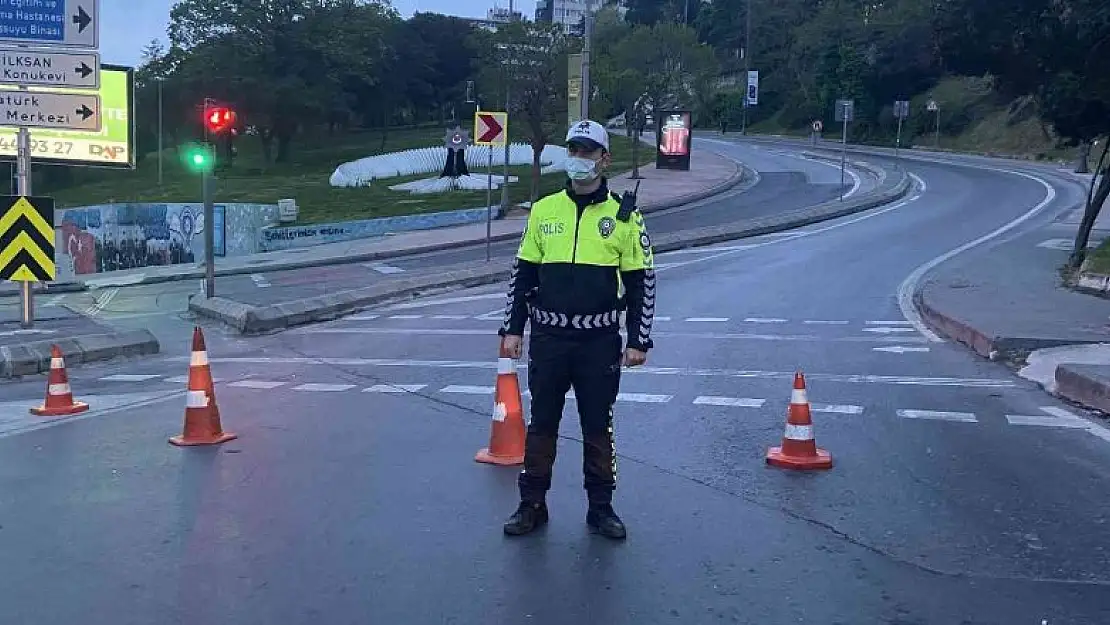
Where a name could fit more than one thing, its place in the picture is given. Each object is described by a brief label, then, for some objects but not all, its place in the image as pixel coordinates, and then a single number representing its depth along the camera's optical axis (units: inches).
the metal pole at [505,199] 1476.4
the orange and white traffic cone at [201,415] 321.7
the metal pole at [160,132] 2580.7
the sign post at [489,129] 922.1
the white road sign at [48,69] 547.8
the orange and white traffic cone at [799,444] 289.1
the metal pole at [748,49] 3870.6
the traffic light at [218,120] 797.1
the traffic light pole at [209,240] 787.6
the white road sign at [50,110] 552.1
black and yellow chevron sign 543.8
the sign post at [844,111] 1579.7
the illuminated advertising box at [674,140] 2005.4
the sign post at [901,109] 2075.5
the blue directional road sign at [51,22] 544.1
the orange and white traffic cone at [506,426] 296.4
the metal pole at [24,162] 562.3
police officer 221.1
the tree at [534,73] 1604.3
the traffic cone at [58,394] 381.1
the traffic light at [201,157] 788.6
